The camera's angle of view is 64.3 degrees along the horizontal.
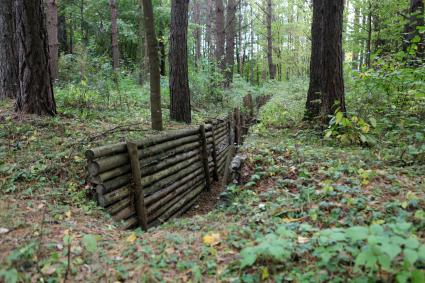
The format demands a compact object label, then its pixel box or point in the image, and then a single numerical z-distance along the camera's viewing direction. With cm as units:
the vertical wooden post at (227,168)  644
